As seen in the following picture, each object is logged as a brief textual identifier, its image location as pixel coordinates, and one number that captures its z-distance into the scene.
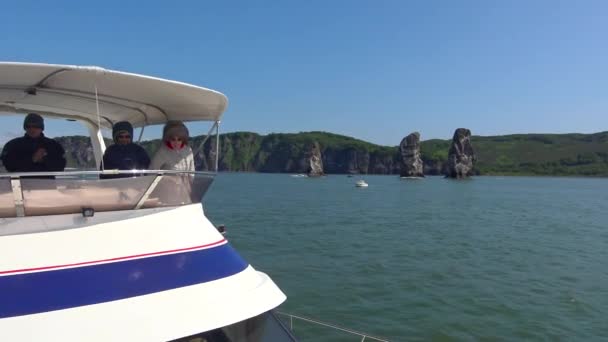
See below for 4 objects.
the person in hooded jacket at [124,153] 4.55
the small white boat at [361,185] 96.06
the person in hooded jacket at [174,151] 5.08
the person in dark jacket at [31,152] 4.57
